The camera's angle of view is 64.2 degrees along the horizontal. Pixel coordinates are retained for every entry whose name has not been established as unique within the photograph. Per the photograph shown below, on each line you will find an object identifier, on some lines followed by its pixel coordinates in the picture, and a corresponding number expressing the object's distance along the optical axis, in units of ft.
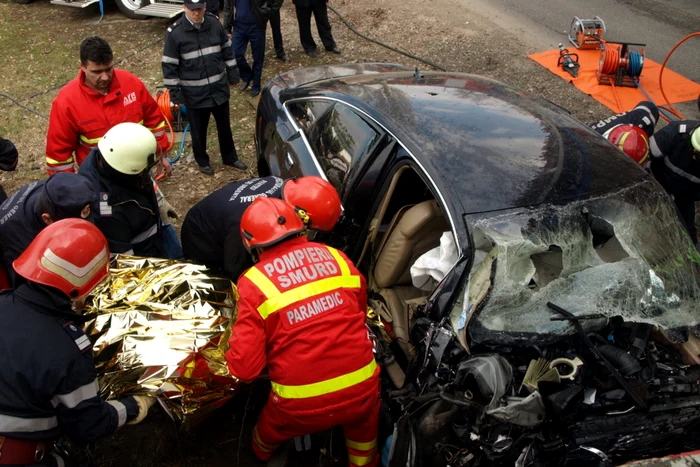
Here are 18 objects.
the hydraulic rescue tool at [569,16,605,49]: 25.61
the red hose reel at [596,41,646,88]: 22.86
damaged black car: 7.71
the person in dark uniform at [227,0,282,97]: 21.86
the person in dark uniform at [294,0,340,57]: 24.75
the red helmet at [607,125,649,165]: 13.57
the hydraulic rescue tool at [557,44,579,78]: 24.42
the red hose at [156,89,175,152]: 20.04
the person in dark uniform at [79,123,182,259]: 10.36
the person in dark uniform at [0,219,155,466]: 7.01
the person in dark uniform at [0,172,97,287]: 9.39
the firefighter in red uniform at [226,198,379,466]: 8.13
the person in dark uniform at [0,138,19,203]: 12.66
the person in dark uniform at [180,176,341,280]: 9.68
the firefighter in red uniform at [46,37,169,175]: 12.60
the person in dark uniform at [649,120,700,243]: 14.33
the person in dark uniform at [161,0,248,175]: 16.39
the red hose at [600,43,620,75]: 22.97
